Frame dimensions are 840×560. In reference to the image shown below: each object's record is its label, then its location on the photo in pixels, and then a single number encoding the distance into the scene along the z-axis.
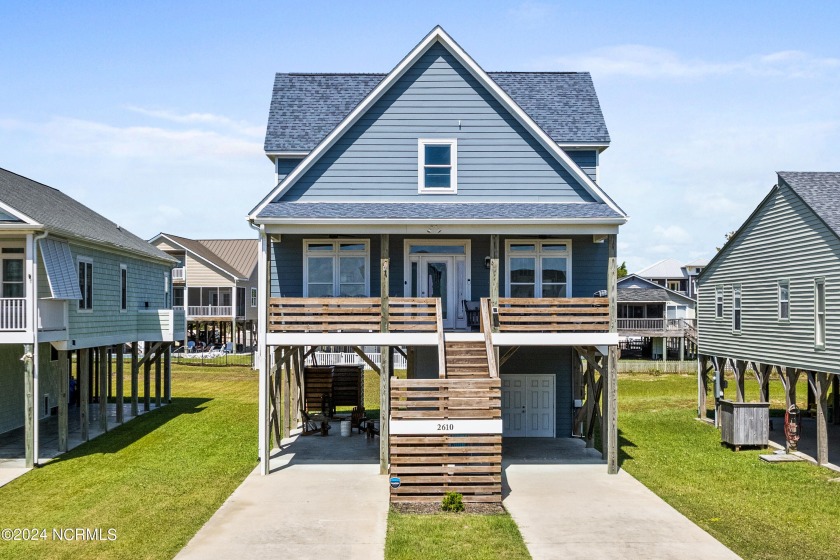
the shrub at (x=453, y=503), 15.79
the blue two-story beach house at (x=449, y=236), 19.39
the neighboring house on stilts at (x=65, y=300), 20.19
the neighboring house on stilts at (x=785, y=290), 21.11
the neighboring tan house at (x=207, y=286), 58.12
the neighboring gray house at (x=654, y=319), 57.06
